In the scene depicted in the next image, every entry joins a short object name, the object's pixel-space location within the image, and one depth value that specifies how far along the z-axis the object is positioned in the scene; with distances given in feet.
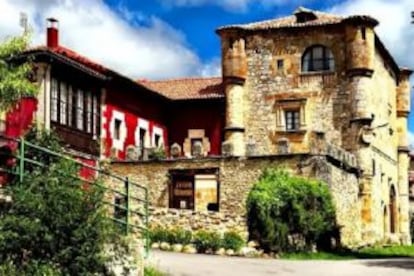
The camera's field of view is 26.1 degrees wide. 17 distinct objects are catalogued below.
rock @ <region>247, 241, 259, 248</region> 109.42
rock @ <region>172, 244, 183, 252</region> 104.83
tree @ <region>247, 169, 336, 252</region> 111.14
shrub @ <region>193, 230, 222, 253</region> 104.99
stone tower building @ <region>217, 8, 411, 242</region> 153.89
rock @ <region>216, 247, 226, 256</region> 104.32
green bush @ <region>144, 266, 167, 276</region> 64.09
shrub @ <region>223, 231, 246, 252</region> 105.29
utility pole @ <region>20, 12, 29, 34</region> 81.87
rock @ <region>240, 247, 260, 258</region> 104.69
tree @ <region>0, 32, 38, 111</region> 78.54
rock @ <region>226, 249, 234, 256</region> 103.86
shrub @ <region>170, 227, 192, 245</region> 106.93
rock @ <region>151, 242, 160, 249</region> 105.70
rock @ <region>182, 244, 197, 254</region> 104.37
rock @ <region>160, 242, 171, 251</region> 105.29
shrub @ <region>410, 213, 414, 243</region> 223.71
